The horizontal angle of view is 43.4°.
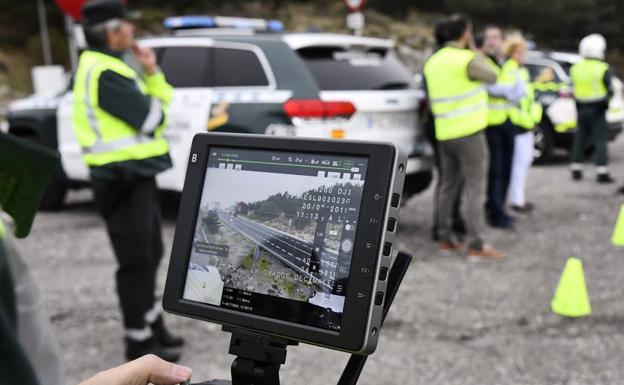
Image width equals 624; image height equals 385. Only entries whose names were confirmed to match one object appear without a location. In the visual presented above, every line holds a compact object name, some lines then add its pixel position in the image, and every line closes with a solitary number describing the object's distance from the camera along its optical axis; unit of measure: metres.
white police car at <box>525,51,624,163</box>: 10.74
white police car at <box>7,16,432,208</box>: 5.77
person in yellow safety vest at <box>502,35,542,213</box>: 6.90
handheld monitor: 1.41
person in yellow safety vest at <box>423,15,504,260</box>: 5.71
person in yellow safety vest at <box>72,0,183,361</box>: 3.72
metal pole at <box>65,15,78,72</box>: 10.20
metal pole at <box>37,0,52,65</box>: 24.80
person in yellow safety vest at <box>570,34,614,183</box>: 8.98
